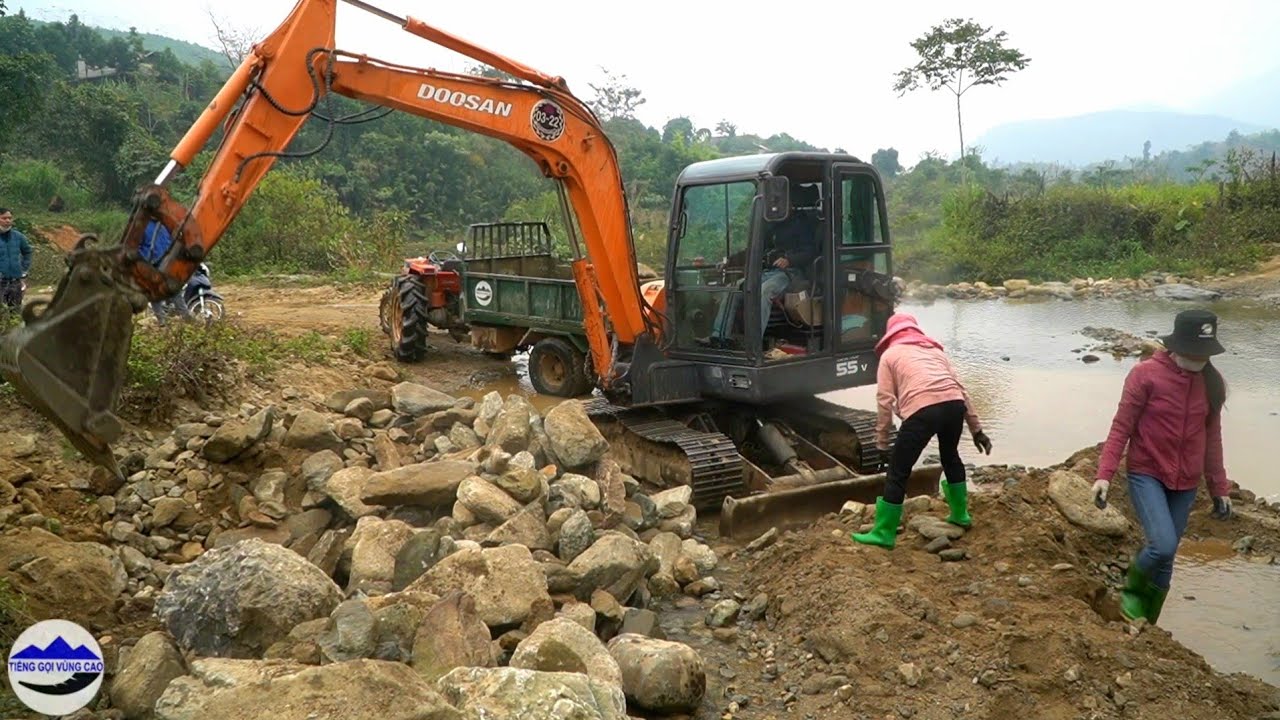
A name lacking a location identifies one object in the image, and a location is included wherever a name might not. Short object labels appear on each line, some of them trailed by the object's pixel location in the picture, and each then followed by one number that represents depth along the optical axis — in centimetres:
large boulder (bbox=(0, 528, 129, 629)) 433
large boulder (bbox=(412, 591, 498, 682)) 377
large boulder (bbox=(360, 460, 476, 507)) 552
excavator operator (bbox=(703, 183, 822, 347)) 716
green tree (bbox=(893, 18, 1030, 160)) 2623
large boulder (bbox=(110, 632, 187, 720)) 359
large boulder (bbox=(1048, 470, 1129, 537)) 581
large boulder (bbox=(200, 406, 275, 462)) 602
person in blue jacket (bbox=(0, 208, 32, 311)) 981
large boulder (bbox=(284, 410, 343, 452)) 630
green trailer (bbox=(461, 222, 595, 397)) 1017
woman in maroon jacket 452
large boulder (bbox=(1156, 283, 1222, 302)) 1827
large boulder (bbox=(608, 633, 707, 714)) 397
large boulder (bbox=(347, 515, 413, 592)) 470
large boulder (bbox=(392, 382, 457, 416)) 739
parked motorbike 1059
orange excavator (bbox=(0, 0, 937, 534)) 613
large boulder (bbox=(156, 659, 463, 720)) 301
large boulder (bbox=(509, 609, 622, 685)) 376
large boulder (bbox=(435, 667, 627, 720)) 323
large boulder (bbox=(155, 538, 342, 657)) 396
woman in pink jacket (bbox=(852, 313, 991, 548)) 518
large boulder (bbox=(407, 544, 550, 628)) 431
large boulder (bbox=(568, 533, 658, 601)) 480
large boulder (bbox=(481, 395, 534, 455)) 639
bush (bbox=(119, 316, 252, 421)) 675
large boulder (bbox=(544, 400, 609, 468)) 632
